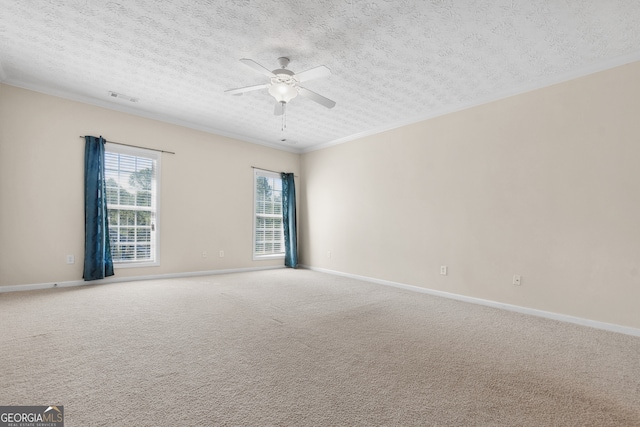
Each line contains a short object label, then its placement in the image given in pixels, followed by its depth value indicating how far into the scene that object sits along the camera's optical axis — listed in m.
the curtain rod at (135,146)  4.54
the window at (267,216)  6.29
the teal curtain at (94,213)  4.24
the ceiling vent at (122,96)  4.08
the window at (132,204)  4.59
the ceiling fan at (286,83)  2.72
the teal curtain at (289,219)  6.56
